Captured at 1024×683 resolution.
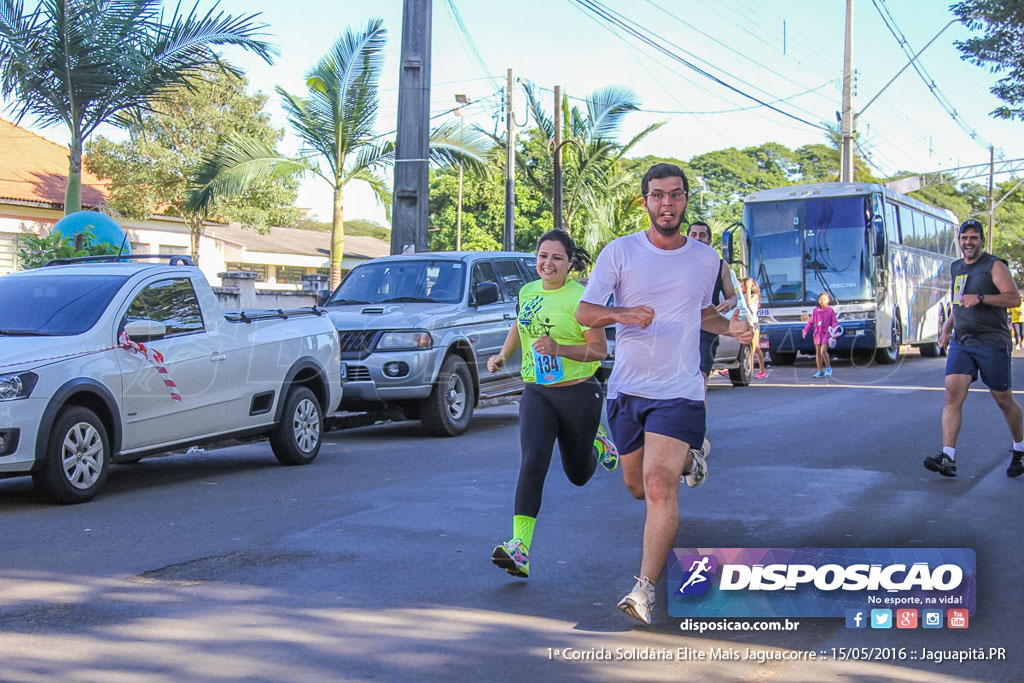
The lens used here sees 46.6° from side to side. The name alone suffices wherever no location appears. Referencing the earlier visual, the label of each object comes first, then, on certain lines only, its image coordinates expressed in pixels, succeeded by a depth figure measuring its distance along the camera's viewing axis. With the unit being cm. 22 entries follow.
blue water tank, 1593
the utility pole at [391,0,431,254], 1608
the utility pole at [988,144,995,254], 6376
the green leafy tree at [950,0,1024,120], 1623
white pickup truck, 781
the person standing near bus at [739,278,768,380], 1720
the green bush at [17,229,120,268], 1501
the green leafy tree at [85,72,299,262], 3158
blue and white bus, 2527
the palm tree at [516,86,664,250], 3044
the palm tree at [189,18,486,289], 2233
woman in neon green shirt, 584
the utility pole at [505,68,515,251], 2714
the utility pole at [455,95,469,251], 4876
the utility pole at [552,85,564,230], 2829
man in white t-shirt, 500
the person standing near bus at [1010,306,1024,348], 3310
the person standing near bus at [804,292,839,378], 2253
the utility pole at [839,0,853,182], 3244
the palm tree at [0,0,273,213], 1489
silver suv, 1203
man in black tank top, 891
